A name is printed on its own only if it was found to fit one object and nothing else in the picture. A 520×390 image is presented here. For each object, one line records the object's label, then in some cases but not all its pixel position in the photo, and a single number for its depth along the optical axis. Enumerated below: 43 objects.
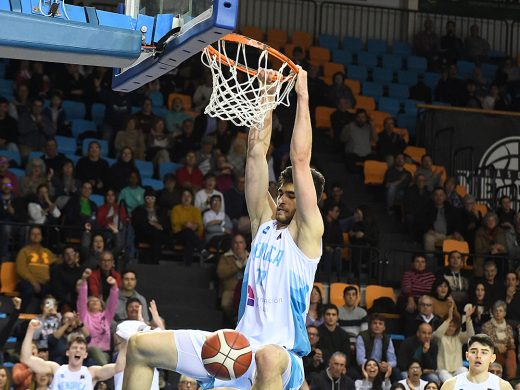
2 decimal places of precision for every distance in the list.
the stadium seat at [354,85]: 21.58
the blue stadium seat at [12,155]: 17.02
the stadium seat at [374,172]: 19.27
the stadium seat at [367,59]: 22.28
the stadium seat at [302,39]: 22.17
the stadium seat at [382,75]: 22.06
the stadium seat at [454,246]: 17.70
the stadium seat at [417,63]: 22.50
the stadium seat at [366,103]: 21.19
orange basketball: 7.14
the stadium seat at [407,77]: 22.17
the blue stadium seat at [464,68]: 22.89
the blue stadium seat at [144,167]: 17.83
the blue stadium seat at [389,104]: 21.41
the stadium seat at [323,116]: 20.39
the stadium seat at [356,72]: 21.92
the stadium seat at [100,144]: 17.59
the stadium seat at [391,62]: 22.28
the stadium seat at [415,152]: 20.11
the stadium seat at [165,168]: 18.02
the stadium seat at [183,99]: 19.48
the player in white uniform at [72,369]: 12.21
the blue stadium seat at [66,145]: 17.80
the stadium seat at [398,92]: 21.80
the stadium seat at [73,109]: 18.67
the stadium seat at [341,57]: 22.17
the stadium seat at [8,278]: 15.00
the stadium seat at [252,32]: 21.53
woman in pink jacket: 13.96
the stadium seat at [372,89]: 21.72
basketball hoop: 8.07
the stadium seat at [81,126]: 18.41
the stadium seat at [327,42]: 22.42
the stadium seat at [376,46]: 22.58
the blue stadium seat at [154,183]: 17.56
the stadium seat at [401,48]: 22.72
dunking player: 7.13
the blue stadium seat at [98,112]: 18.73
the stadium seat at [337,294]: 16.05
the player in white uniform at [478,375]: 10.45
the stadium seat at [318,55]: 21.89
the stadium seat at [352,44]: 22.56
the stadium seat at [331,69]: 21.64
